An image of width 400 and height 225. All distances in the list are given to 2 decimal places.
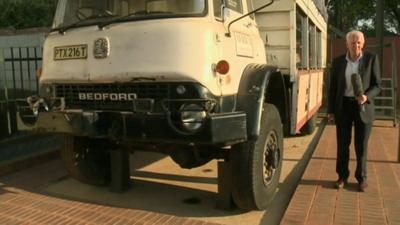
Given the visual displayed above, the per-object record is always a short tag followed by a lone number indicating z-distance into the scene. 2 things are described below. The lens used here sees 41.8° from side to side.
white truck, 4.41
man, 5.41
